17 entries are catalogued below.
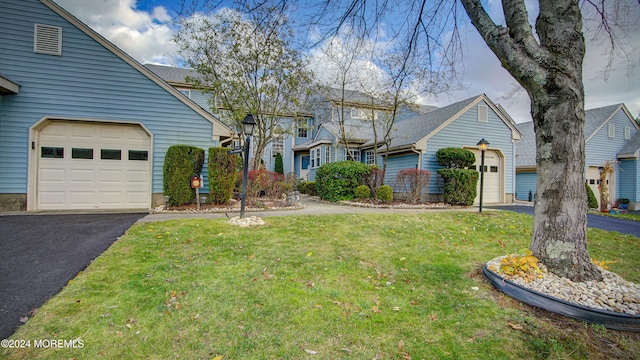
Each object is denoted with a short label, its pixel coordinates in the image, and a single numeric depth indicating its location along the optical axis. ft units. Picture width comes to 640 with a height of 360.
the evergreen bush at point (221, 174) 28.89
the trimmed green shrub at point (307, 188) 54.39
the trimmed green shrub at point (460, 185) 37.11
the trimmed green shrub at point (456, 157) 38.70
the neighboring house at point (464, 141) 41.04
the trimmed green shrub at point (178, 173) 27.76
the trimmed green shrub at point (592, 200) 47.52
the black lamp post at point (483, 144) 31.69
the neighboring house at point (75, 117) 25.75
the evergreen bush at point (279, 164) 67.63
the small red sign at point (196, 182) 27.73
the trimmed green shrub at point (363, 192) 38.70
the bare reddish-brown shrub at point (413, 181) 36.76
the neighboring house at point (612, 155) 51.11
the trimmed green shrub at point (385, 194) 36.74
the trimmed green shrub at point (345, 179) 39.81
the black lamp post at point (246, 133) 21.22
